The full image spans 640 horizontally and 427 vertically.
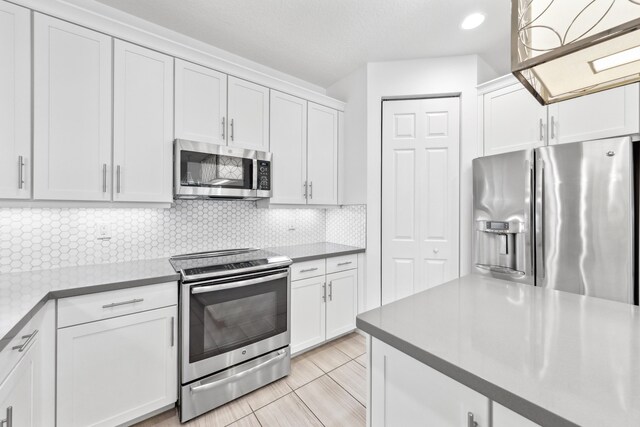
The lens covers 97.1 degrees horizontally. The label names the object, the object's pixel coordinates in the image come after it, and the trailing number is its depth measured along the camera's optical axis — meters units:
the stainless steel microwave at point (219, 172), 2.02
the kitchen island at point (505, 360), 0.58
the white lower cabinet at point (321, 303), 2.44
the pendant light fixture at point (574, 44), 0.67
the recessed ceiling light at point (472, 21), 2.14
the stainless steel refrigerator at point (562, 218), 1.66
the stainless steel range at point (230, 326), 1.78
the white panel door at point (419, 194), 2.68
